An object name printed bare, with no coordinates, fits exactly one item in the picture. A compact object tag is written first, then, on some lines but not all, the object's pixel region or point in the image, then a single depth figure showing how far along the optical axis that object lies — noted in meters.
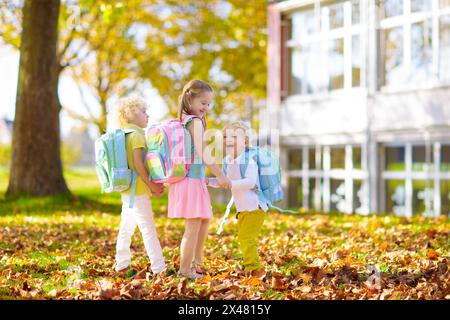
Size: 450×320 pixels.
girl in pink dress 6.14
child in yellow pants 6.49
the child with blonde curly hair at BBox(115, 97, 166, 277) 6.41
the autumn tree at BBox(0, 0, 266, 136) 26.00
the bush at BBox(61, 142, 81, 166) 39.03
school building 17.09
